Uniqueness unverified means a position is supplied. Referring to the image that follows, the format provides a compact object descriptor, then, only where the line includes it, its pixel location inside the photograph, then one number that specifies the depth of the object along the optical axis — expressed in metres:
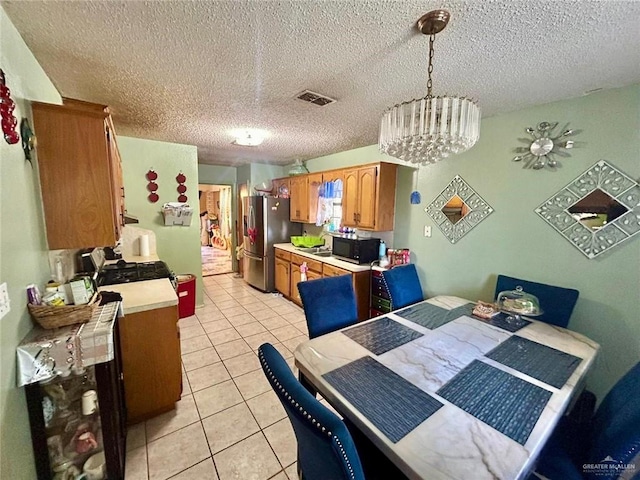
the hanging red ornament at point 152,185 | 3.39
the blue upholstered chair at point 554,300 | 1.89
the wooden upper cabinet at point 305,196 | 4.07
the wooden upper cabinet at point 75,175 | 1.33
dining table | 0.85
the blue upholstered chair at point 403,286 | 2.27
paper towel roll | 3.28
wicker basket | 1.22
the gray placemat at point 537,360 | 1.25
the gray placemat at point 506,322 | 1.78
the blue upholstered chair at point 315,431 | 0.69
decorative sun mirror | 1.99
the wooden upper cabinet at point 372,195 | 3.11
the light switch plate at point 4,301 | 0.96
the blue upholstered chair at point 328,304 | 1.81
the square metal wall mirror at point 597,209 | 1.77
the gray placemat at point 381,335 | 1.51
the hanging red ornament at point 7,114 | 1.00
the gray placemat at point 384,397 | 0.97
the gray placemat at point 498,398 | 0.96
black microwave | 3.26
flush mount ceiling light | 2.92
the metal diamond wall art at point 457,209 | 2.51
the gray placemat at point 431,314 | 1.84
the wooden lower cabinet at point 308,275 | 3.15
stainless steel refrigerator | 4.46
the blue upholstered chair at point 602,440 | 0.88
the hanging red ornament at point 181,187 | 3.58
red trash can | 3.48
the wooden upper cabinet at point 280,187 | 4.66
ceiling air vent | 1.95
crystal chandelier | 1.22
